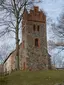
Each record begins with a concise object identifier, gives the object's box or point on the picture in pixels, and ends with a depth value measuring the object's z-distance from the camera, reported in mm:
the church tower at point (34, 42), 29699
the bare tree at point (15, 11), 19547
